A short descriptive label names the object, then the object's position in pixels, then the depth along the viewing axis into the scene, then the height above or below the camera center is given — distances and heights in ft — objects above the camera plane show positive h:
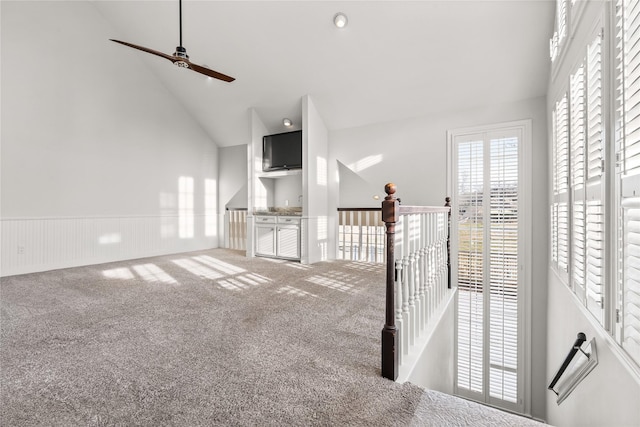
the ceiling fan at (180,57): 8.91 +4.56
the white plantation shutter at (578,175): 6.18 +0.80
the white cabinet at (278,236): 16.48 -1.40
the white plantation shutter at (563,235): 7.86 -0.65
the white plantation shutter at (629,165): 3.61 +0.59
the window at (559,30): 7.84 +5.12
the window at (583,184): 5.08 +0.56
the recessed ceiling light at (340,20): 11.69 +7.39
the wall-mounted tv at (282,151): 17.26 +3.53
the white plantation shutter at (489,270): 12.48 -2.50
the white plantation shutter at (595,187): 4.92 +0.42
